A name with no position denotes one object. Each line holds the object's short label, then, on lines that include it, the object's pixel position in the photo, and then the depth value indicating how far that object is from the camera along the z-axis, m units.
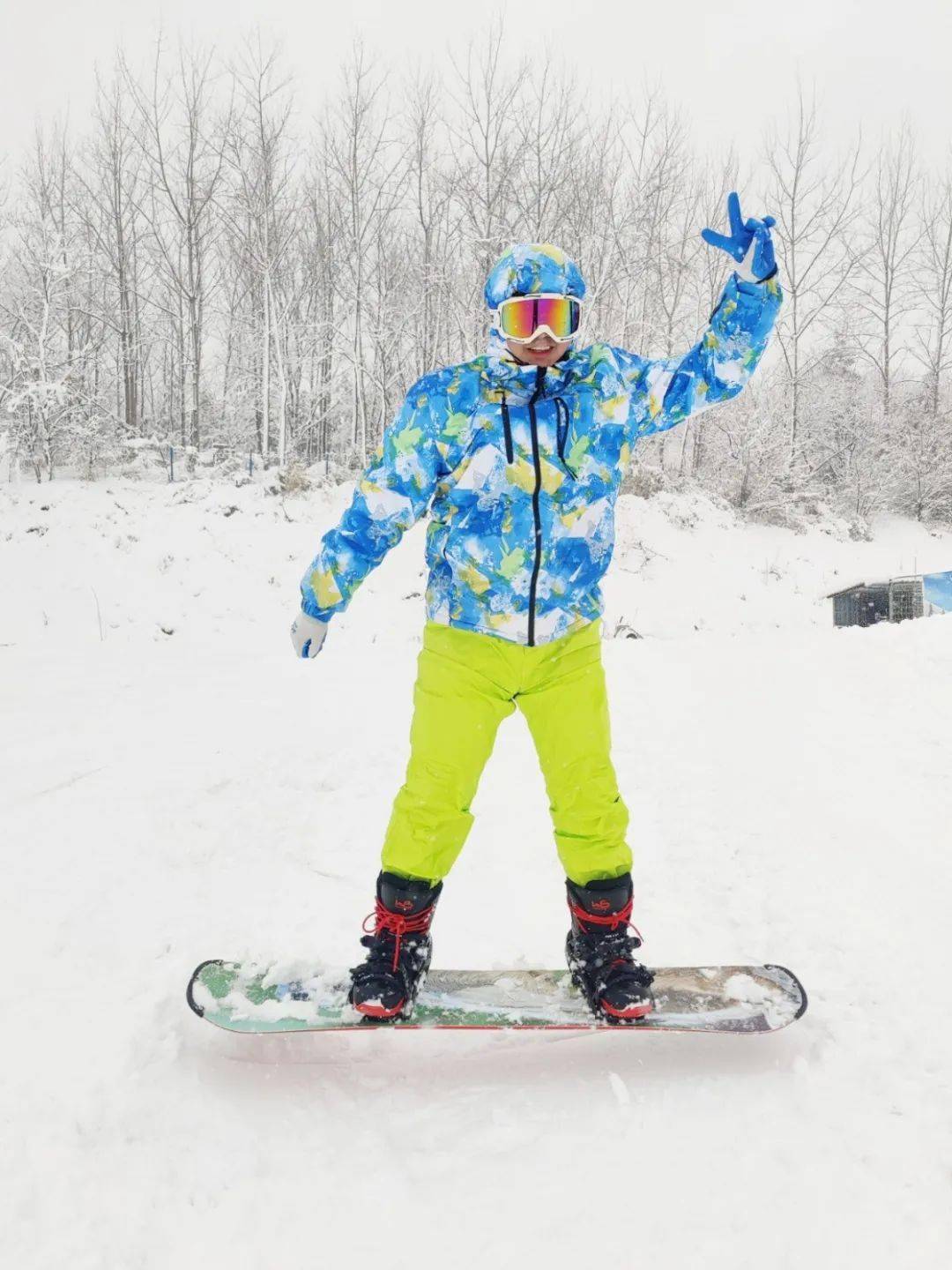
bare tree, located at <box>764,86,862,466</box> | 22.94
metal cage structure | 8.96
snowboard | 1.86
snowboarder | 1.94
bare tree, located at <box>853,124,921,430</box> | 25.11
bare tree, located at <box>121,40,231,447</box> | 20.23
